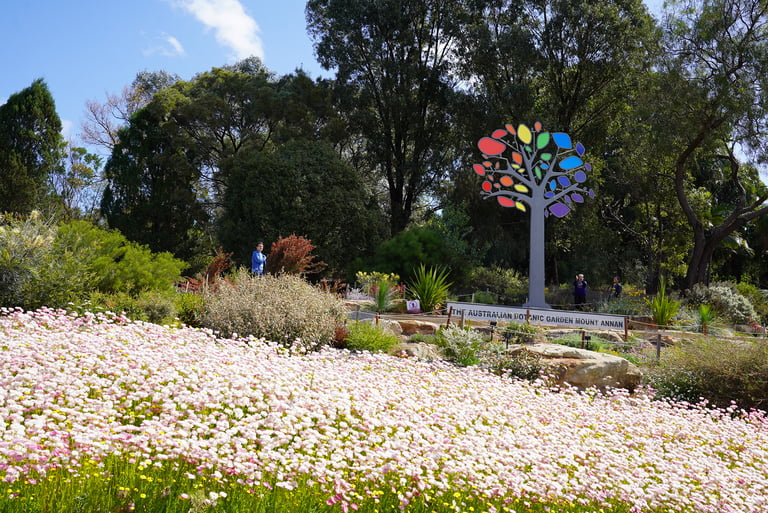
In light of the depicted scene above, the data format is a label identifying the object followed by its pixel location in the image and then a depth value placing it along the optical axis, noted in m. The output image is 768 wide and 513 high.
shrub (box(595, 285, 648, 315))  18.02
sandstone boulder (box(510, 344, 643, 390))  8.38
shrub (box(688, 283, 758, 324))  17.47
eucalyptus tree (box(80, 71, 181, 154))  30.72
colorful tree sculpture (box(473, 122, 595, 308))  18.03
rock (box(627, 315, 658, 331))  15.14
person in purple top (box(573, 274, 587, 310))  18.58
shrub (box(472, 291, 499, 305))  19.22
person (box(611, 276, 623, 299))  20.59
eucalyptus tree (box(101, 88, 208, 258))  26.22
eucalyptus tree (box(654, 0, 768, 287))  19.69
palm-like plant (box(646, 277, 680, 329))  15.09
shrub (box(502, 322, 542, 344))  10.72
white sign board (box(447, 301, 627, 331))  11.96
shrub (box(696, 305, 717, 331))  15.18
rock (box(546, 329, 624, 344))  11.72
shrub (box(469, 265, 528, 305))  21.25
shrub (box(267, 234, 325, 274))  14.18
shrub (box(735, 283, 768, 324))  19.19
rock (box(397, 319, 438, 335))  11.30
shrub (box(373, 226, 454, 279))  20.48
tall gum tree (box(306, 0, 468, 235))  25.50
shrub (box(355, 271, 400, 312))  13.47
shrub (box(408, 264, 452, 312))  13.90
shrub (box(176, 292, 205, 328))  9.53
